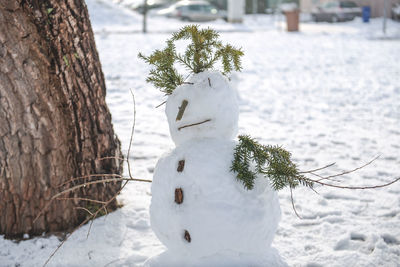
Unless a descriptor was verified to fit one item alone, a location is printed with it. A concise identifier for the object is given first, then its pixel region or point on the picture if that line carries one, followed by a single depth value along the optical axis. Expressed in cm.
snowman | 182
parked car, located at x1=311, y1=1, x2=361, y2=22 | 2167
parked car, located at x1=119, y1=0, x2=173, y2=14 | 2412
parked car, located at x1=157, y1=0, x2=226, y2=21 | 2081
